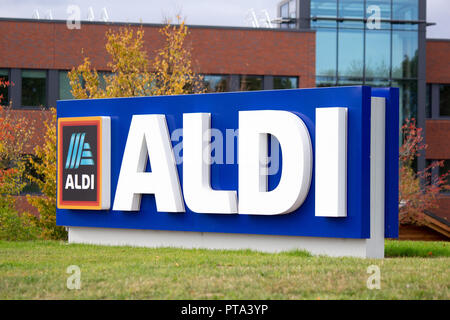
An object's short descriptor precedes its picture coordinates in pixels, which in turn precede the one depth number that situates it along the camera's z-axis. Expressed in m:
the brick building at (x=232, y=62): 34.25
